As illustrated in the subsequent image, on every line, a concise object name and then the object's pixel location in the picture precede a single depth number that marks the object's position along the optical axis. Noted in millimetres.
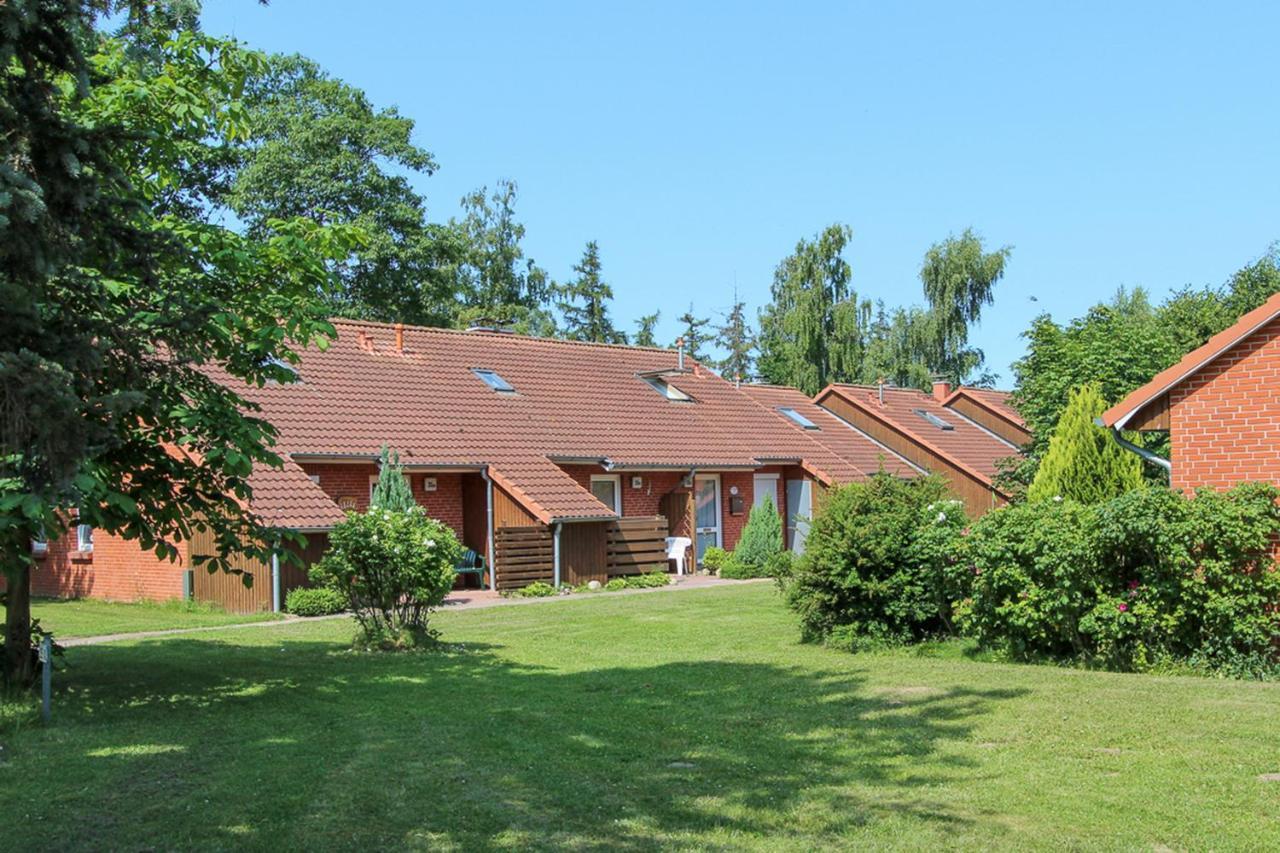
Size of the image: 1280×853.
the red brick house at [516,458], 23484
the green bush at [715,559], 29656
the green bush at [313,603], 20547
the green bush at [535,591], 24359
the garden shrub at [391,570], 14102
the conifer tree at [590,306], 70562
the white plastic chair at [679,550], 29625
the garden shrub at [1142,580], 11211
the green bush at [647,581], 26328
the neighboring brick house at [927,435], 41531
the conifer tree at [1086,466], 17719
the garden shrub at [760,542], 28547
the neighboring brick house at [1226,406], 11992
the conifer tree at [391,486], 18742
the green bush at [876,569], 13805
